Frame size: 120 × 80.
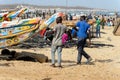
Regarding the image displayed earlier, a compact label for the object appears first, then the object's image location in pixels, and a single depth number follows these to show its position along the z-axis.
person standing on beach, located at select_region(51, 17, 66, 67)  13.55
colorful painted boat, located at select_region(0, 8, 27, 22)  25.12
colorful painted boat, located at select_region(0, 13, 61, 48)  16.50
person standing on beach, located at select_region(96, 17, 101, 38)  30.21
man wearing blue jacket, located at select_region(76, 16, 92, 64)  14.35
